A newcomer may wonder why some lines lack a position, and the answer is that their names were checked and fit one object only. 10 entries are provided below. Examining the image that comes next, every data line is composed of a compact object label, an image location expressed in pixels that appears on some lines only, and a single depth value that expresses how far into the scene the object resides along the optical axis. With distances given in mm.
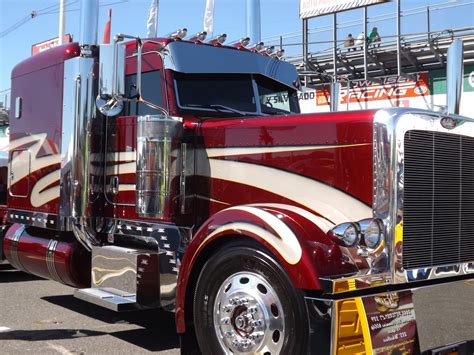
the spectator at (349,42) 15817
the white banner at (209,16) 8039
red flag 5495
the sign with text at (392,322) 3418
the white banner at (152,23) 6665
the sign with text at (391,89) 14570
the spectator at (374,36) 15477
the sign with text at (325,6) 15038
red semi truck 3605
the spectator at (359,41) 15808
